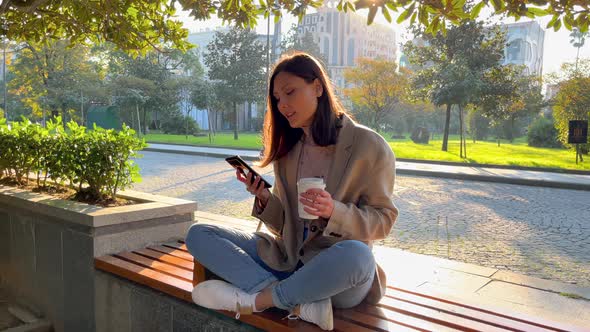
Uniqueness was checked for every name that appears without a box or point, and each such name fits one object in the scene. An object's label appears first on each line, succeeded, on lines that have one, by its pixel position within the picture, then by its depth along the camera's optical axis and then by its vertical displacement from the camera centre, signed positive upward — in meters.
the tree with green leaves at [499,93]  18.27 +1.07
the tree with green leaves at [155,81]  35.44 +2.46
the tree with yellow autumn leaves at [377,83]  32.12 +2.39
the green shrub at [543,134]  28.67 -0.68
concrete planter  3.15 -0.86
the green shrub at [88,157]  3.85 -0.35
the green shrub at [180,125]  36.88 -0.75
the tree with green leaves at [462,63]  18.19 +2.22
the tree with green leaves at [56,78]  30.56 +2.23
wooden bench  2.04 -0.85
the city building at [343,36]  88.62 +15.20
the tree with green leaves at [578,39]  63.76 +11.09
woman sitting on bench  2.03 -0.45
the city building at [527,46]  89.56 +14.50
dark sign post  15.06 -0.25
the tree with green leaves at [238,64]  30.34 +3.25
